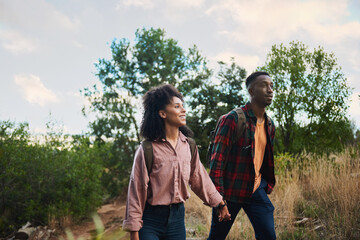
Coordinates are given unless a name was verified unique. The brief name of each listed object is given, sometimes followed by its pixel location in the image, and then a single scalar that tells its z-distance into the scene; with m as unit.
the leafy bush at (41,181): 9.07
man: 3.05
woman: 2.30
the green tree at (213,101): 17.50
